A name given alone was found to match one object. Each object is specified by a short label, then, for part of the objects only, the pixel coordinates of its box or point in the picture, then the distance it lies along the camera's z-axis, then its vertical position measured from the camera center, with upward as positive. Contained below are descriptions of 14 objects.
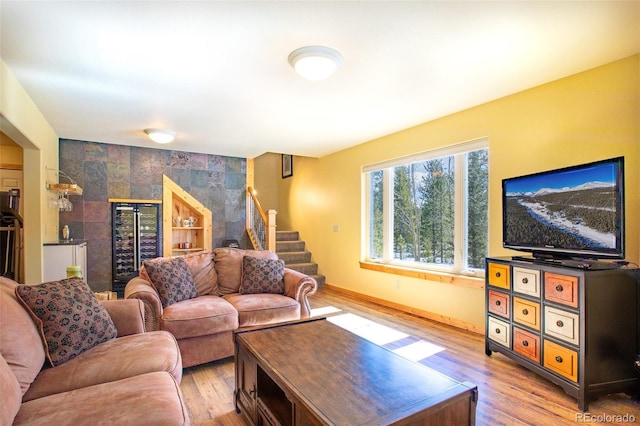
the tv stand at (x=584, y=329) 2.18 -0.80
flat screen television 2.21 +0.01
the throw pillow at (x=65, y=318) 1.77 -0.58
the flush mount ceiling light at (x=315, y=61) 2.37 +1.13
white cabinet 3.96 -0.54
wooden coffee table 1.31 -0.77
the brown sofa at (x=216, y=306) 2.67 -0.82
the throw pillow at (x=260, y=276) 3.43 -0.65
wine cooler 5.46 -0.39
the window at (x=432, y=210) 3.76 +0.05
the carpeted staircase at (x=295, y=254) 6.20 -0.78
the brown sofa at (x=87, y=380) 1.26 -0.77
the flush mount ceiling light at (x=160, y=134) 4.56 +1.11
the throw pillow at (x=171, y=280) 2.94 -0.60
